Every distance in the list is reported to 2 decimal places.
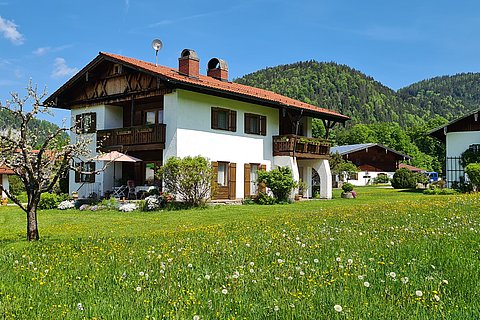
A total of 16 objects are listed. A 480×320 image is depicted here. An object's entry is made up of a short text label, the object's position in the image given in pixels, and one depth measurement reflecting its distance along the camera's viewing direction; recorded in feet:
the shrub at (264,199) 80.69
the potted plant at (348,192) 95.45
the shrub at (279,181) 80.94
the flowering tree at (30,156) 32.81
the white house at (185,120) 76.54
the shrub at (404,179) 128.67
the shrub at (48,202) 77.51
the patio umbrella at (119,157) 75.25
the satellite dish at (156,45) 93.46
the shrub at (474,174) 86.84
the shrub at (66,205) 76.43
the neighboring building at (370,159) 191.31
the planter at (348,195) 95.13
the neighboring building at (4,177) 128.47
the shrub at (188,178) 70.23
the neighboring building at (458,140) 103.45
